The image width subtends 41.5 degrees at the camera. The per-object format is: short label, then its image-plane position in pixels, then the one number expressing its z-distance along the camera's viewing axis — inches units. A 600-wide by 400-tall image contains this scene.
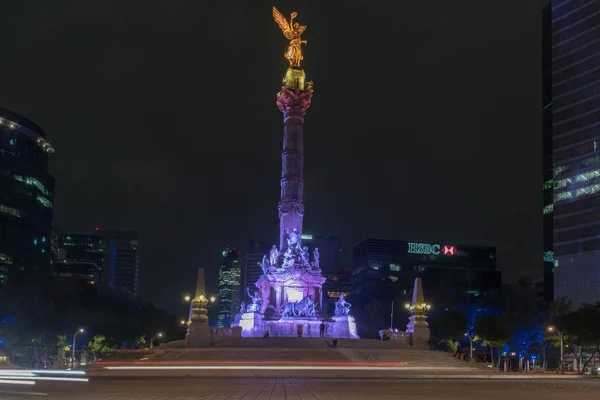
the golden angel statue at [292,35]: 3548.2
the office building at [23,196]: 5098.4
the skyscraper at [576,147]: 4352.9
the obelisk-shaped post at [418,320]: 2699.3
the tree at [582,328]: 2738.7
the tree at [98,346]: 3663.9
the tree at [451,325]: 3656.5
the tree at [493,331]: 3110.2
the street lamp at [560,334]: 2860.5
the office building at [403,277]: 7322.8
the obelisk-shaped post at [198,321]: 2635.3
